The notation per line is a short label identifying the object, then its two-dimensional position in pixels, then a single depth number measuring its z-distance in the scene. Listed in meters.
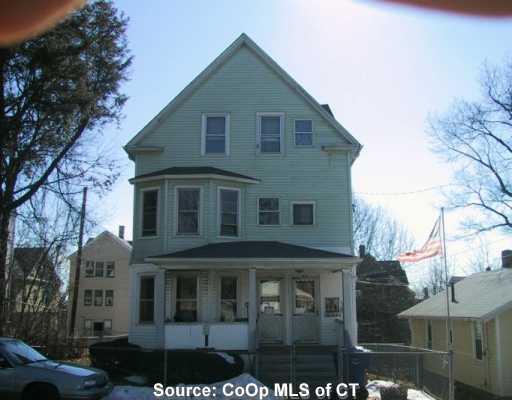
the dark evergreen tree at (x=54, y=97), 19.08
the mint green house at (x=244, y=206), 20.89
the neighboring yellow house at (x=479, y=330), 21.61
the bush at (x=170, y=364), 17.08
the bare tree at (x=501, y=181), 29.64
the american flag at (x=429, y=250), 18.97
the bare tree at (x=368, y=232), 55.44
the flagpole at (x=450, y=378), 14.65
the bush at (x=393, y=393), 15.34
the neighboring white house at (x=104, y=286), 50.28
